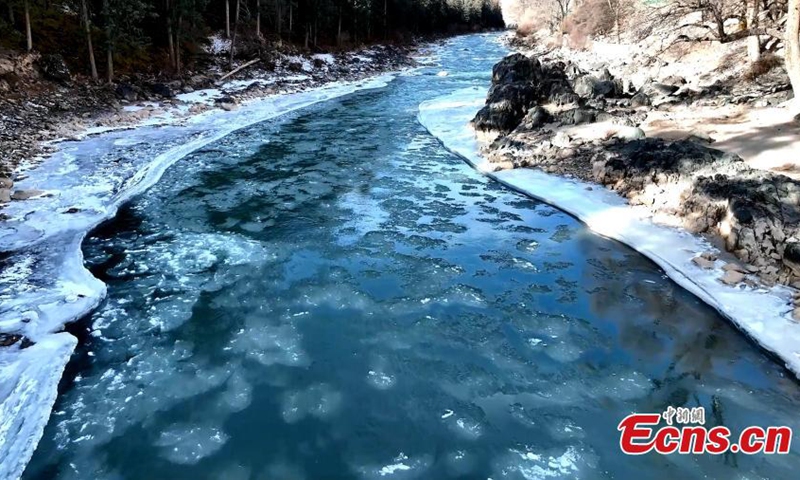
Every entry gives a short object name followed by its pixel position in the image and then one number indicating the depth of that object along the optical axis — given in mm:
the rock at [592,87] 19906
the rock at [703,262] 7734
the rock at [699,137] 12469
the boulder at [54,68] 17781
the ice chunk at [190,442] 4758
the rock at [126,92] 19642
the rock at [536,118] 16500
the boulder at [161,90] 21219
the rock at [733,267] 7478
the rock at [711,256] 7910
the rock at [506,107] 17156
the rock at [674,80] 19725
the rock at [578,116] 15898
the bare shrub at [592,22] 38656
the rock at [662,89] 18359
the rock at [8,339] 6000
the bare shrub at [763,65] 17391
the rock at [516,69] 20828
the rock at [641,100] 17594
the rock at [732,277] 7246
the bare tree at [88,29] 18828
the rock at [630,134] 13492
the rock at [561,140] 14338
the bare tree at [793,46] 12023
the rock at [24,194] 10273
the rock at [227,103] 21422
